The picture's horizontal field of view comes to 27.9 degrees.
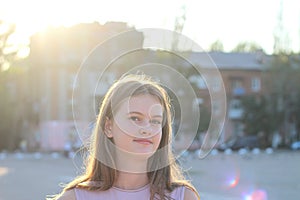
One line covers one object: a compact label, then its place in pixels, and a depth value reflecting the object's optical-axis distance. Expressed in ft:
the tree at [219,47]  143.82
